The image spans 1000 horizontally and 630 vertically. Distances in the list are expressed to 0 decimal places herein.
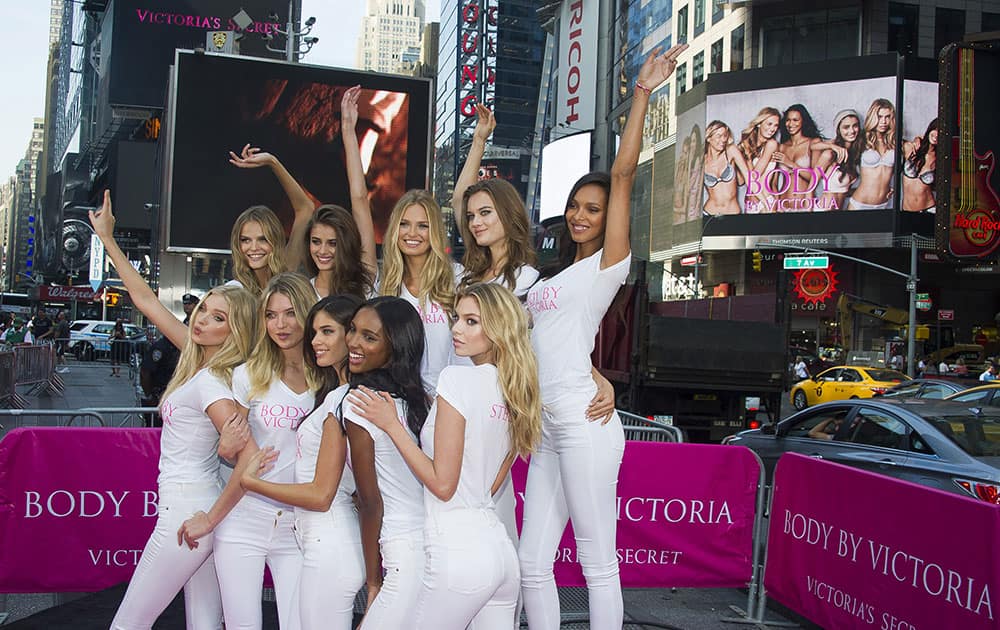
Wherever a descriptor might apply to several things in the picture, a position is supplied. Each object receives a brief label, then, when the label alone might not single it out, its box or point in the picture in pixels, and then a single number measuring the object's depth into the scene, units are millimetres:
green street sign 40700
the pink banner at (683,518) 6094
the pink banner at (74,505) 5539
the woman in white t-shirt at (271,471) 3654
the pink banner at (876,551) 4480
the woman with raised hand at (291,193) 5031
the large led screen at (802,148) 46188
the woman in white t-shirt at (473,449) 3043
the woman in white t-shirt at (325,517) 3223
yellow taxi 24922
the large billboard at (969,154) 16562
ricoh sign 64938
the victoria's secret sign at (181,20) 45312
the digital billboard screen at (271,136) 13945
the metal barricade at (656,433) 7058
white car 39750
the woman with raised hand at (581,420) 3816
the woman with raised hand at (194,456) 3713
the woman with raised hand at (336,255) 4648
